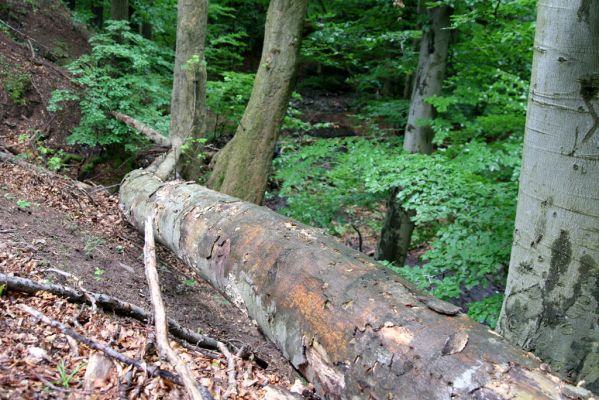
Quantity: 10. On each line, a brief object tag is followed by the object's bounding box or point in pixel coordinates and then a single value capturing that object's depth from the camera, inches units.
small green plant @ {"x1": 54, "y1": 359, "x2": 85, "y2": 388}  87.0
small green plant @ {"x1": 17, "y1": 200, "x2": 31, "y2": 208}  197.9
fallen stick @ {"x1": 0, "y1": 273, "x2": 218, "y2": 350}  119.7
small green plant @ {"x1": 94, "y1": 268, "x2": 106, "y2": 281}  162.1
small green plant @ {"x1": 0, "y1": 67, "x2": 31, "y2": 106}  313.1
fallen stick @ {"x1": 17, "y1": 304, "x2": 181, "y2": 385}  96.9
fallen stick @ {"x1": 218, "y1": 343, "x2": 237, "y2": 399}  101.5
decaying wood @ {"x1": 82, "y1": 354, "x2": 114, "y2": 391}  90.3
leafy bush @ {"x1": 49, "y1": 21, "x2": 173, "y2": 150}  283.0
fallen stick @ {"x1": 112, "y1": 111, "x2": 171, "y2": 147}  289.6
